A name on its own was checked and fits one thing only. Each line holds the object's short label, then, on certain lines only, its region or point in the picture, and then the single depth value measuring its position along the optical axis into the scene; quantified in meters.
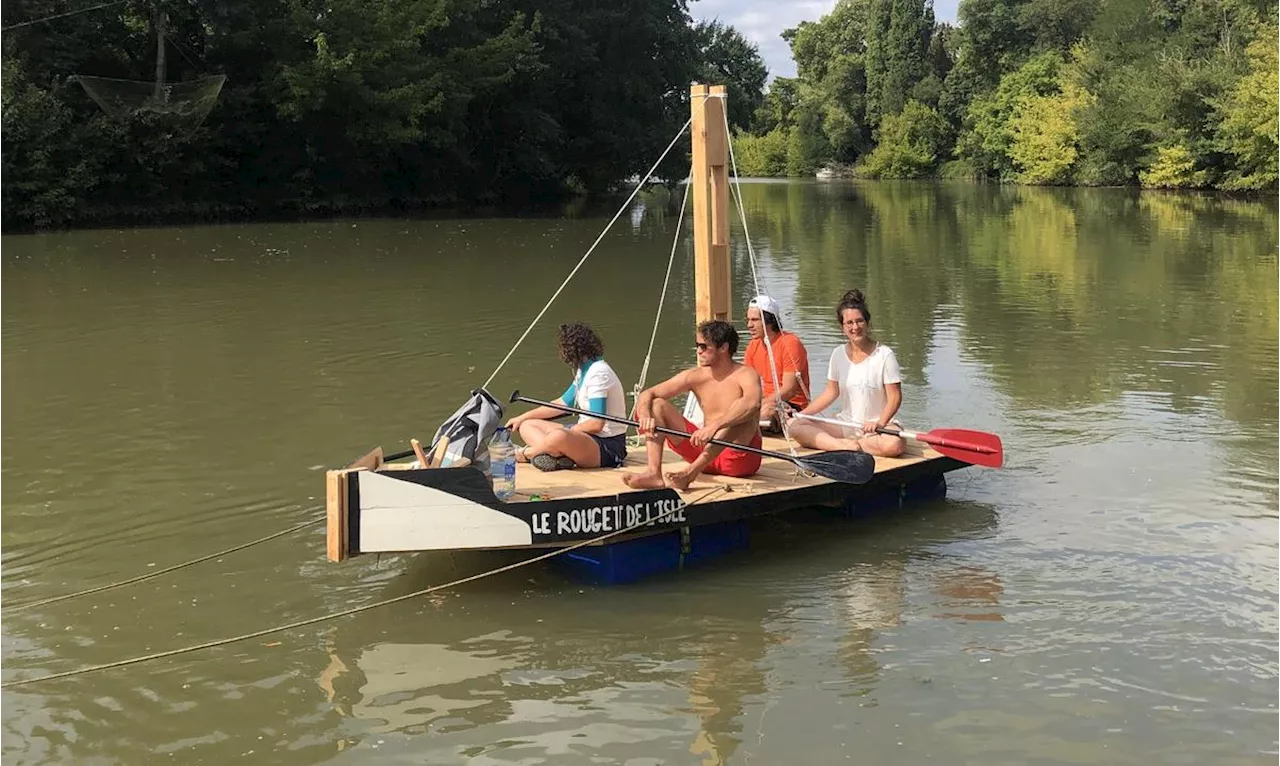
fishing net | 33.88
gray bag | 6.97
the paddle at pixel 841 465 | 7.67
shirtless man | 7.44
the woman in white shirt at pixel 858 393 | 8.52
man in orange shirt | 9.05
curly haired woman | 7.61
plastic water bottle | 7.02
